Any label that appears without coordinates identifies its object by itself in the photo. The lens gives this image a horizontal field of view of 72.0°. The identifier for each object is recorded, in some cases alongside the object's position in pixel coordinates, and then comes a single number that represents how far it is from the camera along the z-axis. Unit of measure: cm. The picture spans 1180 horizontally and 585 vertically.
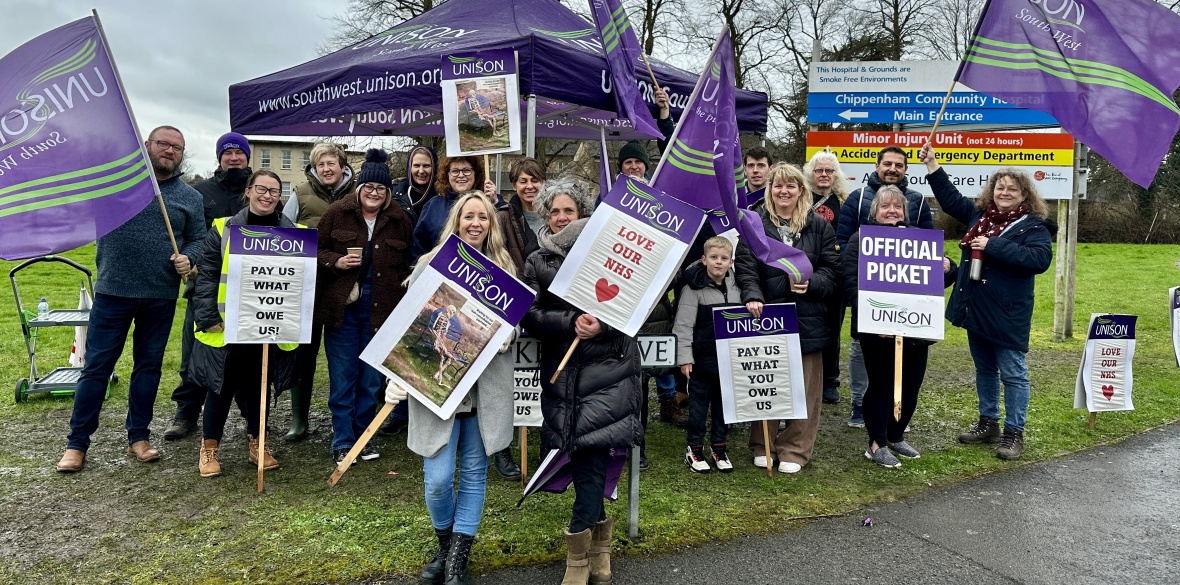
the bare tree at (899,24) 3042
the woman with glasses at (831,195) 651
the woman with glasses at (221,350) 495
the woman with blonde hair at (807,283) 532
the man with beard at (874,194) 586
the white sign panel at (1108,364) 620
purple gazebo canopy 549
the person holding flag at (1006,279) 543
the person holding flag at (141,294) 509
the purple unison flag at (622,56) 509
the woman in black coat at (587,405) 359
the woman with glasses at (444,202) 537
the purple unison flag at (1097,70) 482
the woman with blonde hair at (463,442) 361
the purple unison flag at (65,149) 430
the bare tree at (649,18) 2616
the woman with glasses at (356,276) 528
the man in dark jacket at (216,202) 596
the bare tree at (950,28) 3030
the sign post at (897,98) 1085
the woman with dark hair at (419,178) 599
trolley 688
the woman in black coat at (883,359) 534
